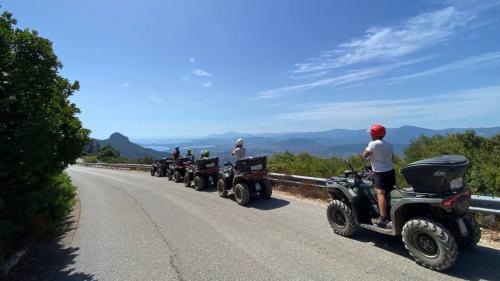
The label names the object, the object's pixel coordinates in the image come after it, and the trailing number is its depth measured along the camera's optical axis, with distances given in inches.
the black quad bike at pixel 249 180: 393.4
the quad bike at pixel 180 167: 685.3
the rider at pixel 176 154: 760.5
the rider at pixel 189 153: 697.4
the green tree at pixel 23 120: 228.7
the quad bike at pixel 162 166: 847.7
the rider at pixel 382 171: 222.7
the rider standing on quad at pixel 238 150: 453.7
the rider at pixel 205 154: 568.7
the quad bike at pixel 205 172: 543.5
